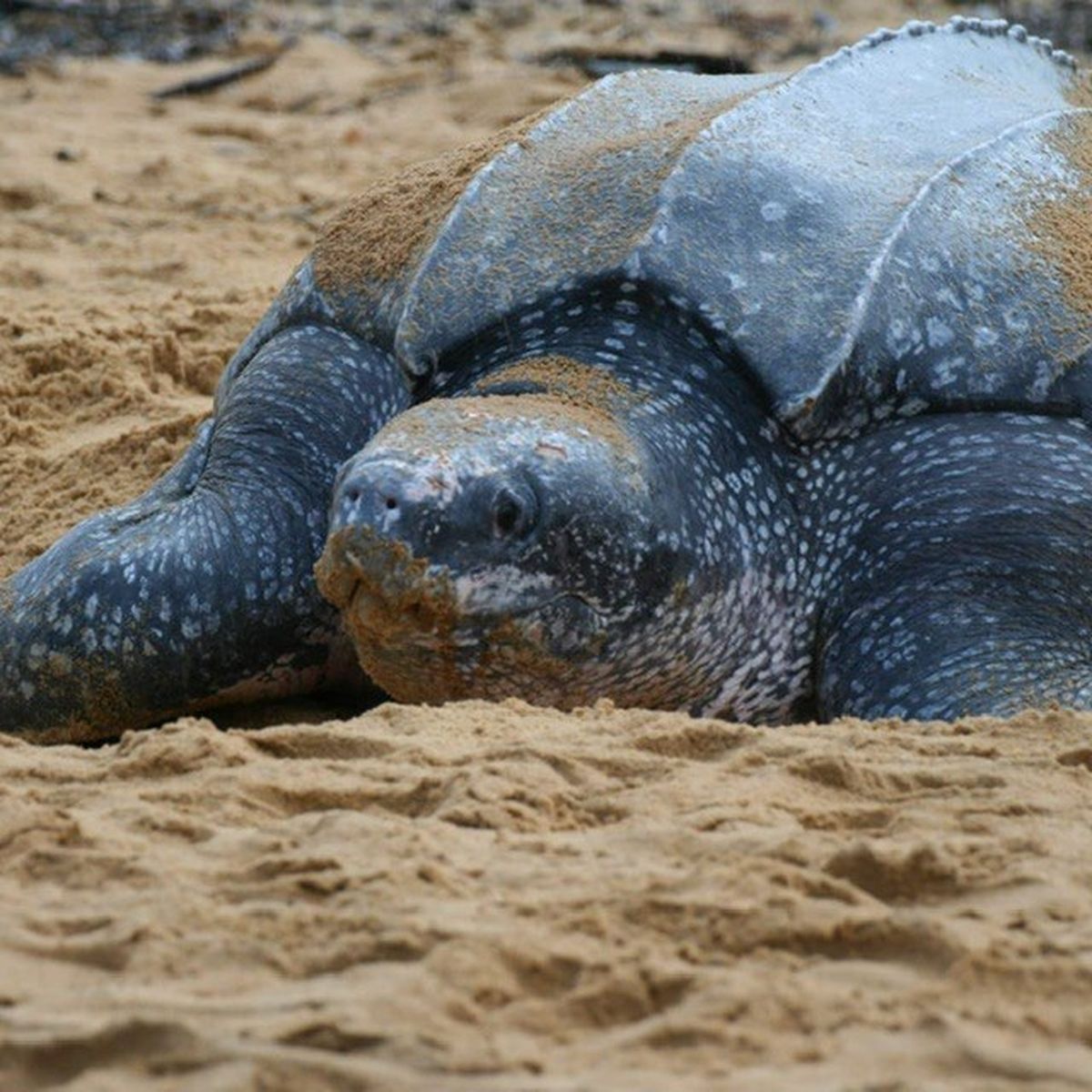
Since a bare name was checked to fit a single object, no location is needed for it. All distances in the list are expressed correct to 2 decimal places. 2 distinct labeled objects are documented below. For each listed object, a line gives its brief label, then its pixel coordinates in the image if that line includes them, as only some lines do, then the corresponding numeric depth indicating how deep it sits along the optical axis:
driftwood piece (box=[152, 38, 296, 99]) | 16.48
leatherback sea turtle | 6.02
